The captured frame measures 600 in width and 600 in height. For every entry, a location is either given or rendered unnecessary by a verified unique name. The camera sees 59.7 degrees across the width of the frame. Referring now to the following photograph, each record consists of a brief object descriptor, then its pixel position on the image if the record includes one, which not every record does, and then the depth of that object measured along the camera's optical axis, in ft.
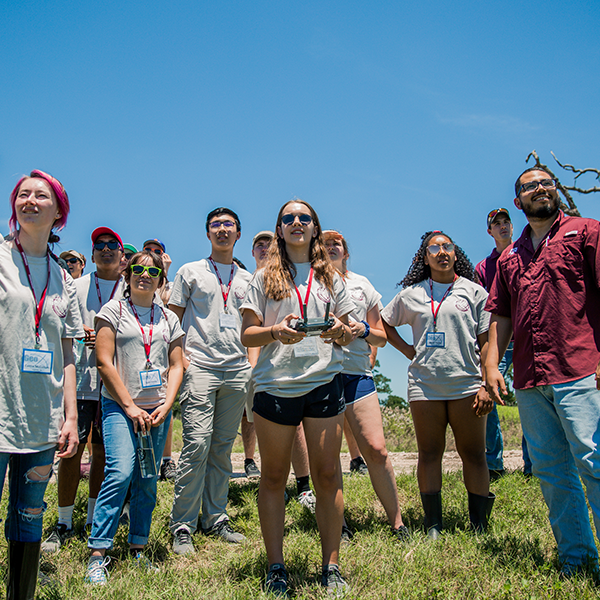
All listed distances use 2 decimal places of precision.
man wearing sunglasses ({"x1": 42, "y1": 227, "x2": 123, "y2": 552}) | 14.03
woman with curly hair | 13.48
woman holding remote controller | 10.07
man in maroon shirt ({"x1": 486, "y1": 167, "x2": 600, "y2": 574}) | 9.91
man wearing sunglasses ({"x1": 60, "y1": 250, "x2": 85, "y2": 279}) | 21.70
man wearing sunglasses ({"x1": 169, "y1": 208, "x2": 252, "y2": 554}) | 13.80
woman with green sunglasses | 11.28
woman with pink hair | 8.51
